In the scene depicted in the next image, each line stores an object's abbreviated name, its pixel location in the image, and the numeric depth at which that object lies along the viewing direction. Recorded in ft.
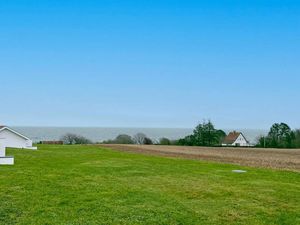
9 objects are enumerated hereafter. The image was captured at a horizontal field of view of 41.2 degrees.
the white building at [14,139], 151.74
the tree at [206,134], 306.55
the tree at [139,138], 307.05
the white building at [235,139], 358.43
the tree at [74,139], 292.55
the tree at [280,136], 278.67
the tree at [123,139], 309.30
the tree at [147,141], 301.84
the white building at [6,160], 77.18
